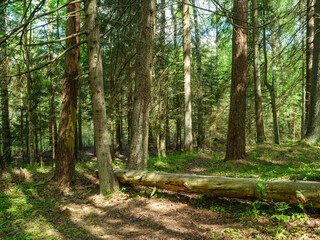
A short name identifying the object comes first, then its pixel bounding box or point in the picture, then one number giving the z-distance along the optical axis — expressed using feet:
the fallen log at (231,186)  10.25
